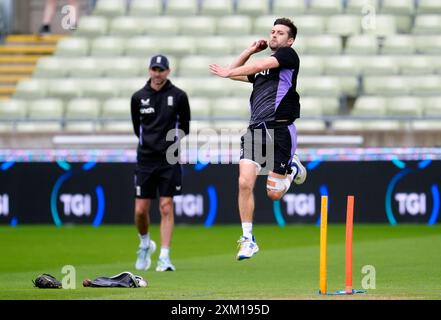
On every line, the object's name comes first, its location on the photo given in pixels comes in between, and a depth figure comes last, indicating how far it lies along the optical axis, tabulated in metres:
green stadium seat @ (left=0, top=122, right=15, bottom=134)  23.51
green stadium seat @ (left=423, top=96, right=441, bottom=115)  23.30
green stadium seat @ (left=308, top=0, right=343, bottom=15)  26.27
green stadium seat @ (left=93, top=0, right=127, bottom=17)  27.88
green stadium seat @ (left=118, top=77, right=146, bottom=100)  24.88
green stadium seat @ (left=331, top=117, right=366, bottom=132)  23.05
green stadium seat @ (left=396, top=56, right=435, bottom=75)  24.42
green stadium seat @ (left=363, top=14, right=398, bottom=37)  25.43
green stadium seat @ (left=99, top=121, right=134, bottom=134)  24.00
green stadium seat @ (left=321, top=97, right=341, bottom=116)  23.78
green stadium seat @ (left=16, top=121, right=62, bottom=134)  24.16
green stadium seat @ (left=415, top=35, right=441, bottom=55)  25.01
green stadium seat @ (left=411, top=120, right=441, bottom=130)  22.94
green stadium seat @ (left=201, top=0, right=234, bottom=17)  27.06
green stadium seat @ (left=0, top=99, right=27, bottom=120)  24.73
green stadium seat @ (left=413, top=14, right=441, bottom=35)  25.55
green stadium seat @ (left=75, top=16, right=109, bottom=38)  27.25
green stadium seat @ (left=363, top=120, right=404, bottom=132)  23.20
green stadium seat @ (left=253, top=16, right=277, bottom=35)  25.69
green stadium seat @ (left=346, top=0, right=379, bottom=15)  25.89
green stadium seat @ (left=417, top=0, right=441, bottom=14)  26.11
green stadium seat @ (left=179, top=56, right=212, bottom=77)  25.11
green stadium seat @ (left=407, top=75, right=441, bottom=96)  23.92
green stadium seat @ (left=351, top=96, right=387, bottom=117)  23.59
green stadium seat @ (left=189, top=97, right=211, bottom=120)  23.77
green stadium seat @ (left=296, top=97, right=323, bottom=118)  23.42
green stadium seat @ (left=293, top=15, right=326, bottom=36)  25.56
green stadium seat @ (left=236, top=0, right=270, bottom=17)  26.83
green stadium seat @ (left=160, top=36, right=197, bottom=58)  25.77
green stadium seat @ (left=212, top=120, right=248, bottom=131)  22.45
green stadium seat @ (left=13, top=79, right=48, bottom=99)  25.41
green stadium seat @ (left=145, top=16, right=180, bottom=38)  26.39
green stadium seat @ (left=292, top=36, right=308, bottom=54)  25.08
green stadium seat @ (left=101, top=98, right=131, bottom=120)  24.14
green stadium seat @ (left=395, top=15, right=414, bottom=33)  26.09
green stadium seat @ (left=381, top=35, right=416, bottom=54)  25.02
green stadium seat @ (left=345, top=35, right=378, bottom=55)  25.00
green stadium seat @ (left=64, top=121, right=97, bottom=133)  23.99
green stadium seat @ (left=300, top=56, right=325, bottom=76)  24.55
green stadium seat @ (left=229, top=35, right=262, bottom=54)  25.23
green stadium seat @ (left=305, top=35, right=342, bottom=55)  25.03
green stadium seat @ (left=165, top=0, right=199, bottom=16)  27.08
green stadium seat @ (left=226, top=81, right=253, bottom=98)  24.44
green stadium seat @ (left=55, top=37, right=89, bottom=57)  26.59
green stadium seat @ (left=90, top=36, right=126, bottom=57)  26.27
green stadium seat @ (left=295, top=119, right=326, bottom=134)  23.12
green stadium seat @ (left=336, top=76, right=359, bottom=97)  24.28
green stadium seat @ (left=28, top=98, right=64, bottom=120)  24.66
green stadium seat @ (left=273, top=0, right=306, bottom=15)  26.20
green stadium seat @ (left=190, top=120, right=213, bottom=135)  23.06
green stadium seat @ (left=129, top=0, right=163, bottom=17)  27.36
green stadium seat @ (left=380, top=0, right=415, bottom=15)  26.06
